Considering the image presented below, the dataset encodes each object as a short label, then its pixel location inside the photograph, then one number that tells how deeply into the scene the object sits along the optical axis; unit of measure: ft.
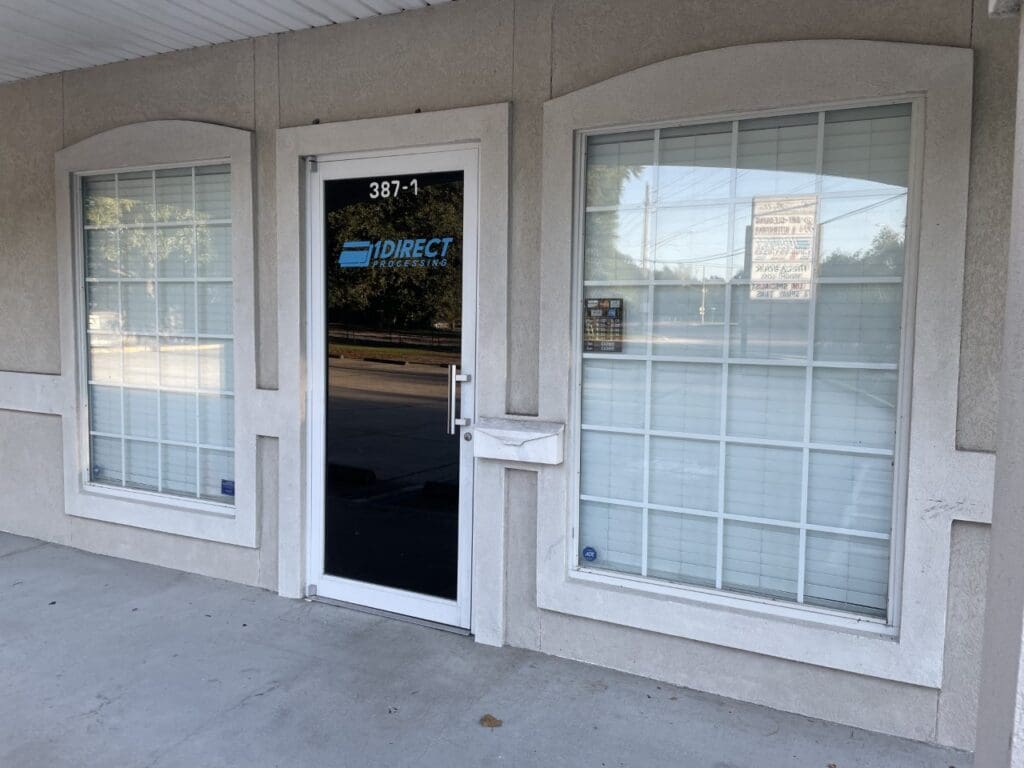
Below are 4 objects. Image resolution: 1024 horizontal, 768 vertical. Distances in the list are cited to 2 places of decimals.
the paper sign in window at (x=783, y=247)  10.45
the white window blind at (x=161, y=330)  15.35
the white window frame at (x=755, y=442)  9.75
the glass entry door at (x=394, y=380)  13.03
